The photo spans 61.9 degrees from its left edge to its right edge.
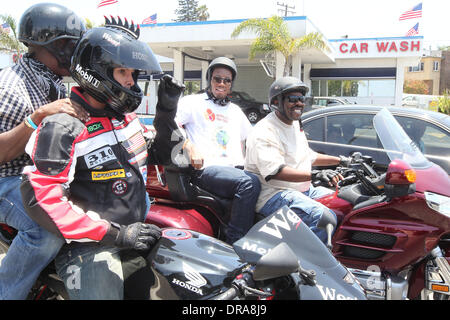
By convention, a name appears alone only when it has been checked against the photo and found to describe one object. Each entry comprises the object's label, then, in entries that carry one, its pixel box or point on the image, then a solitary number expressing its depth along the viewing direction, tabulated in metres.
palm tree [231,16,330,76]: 16.88
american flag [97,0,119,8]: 18.14
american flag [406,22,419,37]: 23.55
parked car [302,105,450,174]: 3.90
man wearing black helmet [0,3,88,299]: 1.78
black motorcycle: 1.55
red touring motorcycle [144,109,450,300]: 2.50
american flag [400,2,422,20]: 22.39
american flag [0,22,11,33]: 22.72
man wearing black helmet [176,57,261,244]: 2.70
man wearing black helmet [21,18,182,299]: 1.52
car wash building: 18.98
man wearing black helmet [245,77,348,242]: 2.63
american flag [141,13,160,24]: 23.70
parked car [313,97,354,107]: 16.67
